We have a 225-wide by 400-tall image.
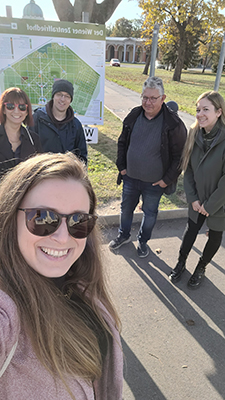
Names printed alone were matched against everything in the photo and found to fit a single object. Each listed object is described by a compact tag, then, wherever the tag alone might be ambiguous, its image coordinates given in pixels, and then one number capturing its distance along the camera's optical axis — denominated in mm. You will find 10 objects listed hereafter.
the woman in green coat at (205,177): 2586
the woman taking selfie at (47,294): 914
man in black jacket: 2961
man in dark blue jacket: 3168
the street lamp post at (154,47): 4122
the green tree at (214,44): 16380
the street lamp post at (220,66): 4844
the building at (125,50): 62391
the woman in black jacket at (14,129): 2678
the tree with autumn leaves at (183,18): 9805
